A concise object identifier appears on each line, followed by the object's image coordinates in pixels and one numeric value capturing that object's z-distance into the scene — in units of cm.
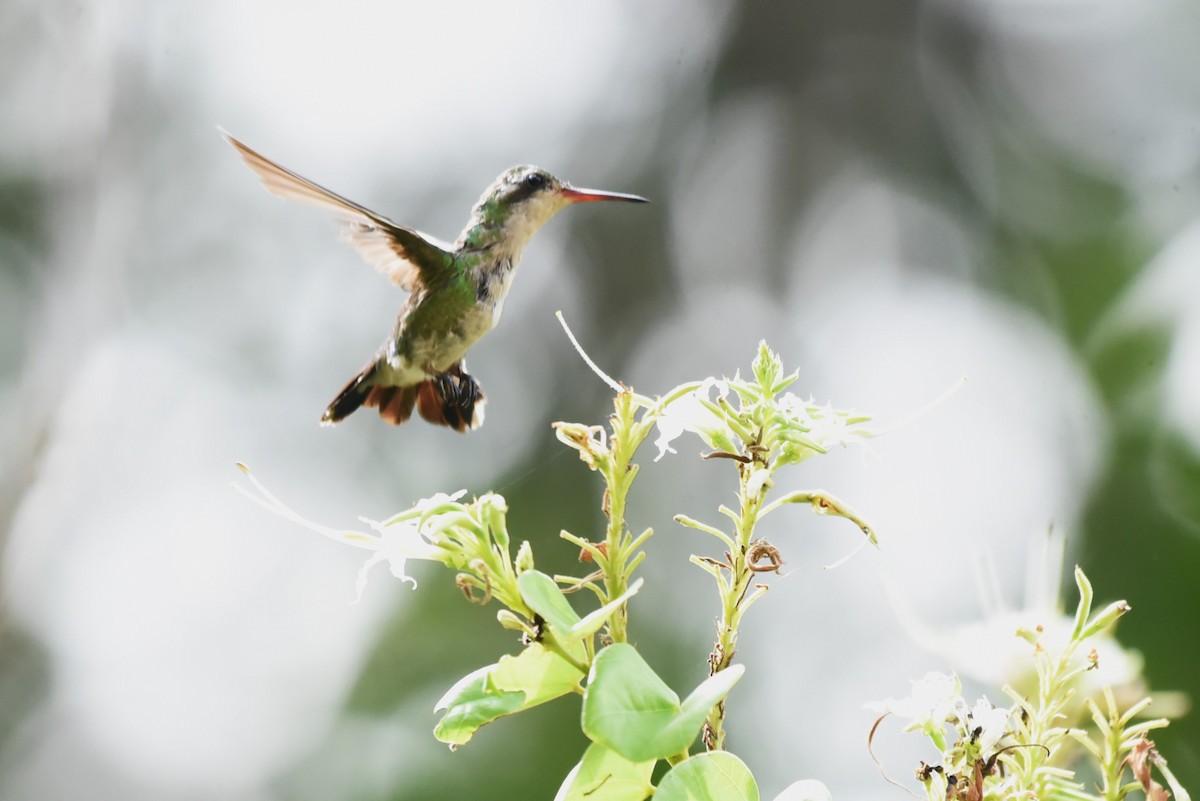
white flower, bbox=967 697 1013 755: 252
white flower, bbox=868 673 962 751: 259
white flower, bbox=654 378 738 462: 270
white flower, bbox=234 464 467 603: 252
